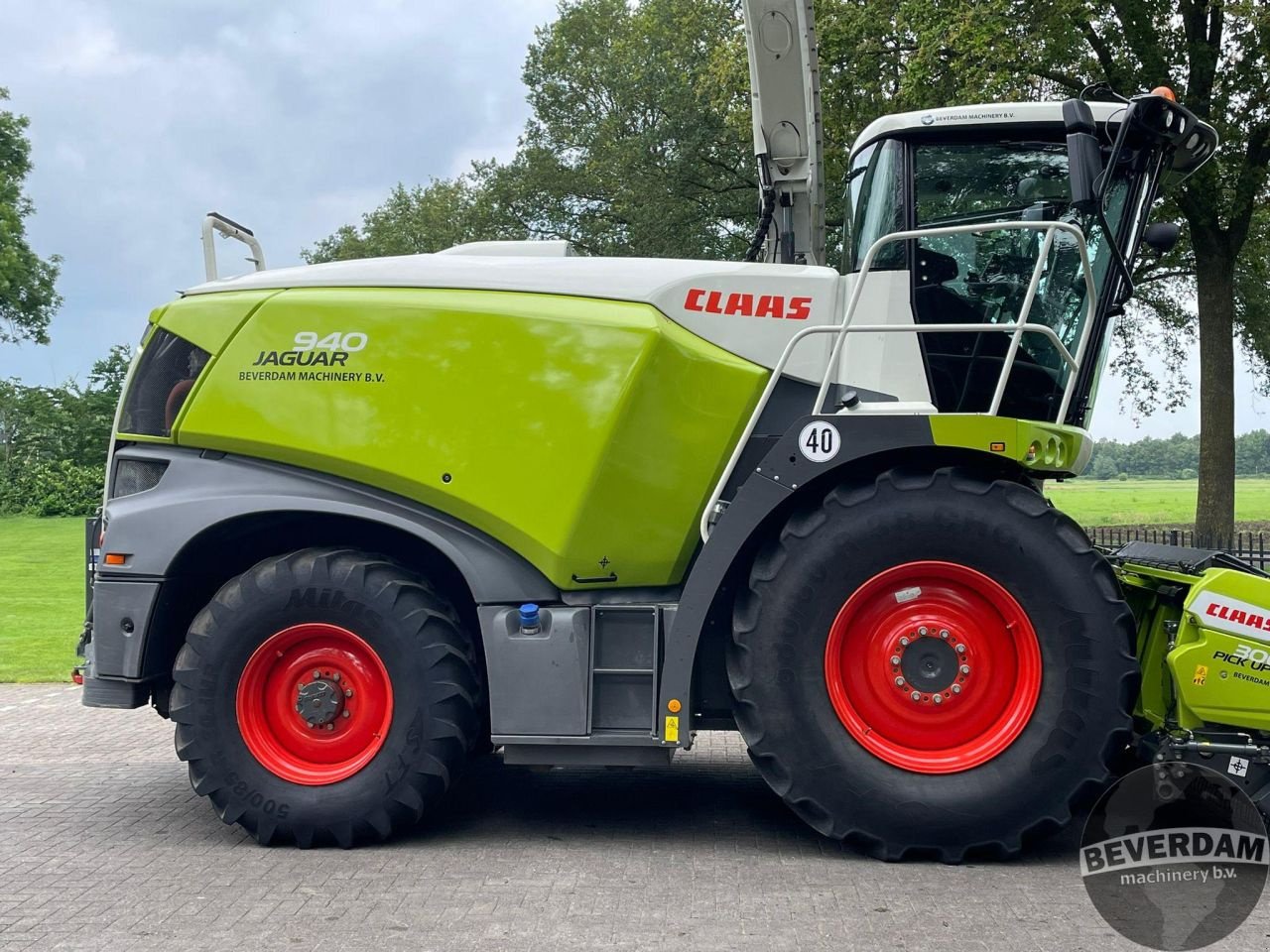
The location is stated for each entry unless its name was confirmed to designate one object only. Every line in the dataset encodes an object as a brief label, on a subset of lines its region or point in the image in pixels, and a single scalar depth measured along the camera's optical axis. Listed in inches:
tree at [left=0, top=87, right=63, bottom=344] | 1439.5
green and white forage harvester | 182.1
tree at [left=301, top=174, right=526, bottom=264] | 1235.9
